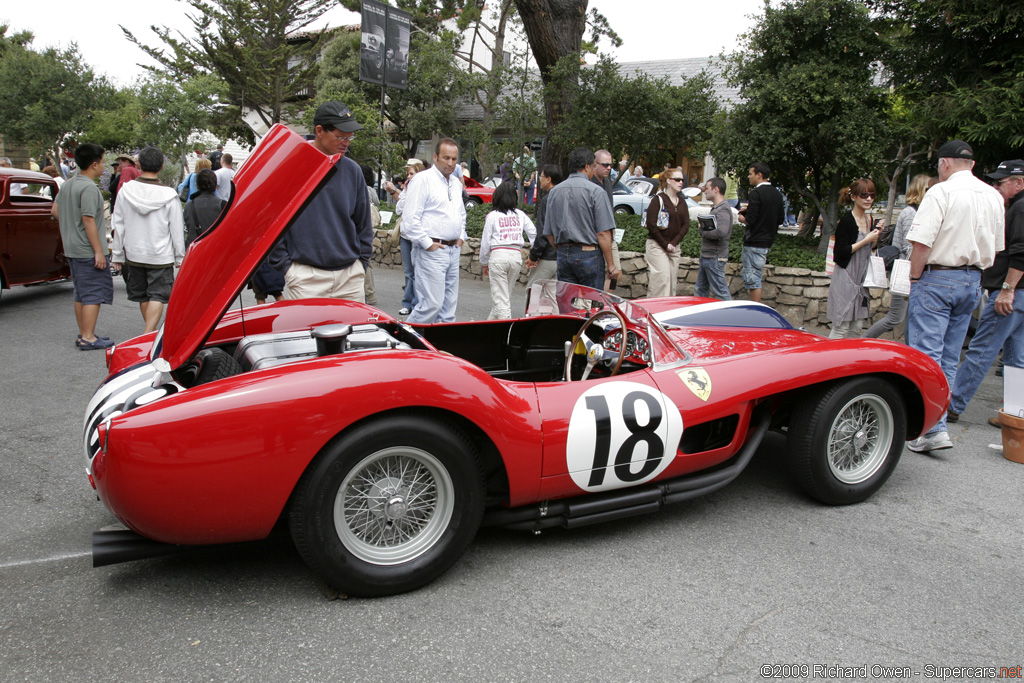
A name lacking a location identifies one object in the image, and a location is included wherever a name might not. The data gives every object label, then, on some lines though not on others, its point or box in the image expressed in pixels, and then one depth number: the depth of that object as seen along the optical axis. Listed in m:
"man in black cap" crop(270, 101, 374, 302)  4.22
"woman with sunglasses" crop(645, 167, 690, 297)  7.20
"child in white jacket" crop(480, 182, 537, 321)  6.62
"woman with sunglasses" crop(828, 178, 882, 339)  6.19
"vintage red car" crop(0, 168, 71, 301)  7.71
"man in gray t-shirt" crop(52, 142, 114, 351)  6.01
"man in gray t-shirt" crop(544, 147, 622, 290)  5.80
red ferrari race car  2.27
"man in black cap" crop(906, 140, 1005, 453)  4.20
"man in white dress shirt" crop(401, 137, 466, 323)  5.77
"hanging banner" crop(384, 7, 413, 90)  12.75
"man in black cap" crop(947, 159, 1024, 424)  4.59
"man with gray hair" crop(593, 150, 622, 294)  7.25
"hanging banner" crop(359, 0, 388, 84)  12.29
